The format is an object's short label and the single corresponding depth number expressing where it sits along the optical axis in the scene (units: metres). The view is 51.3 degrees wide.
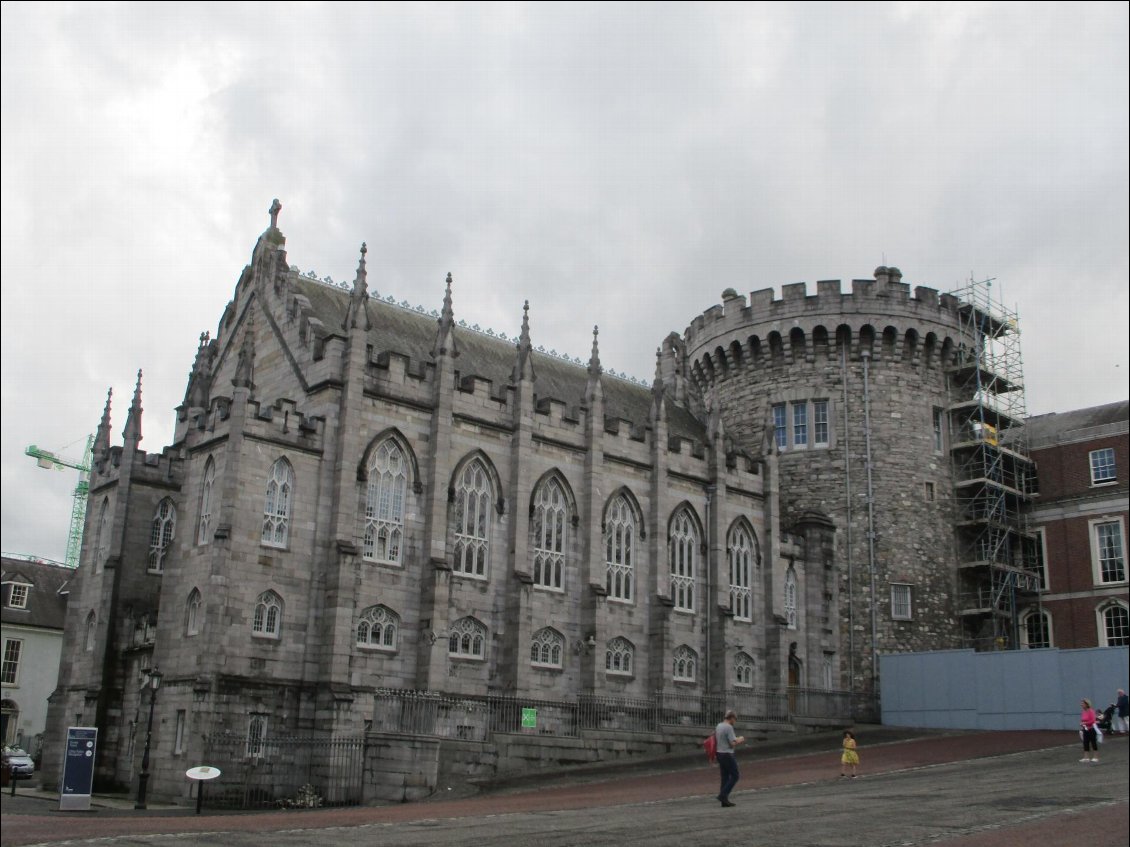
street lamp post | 26.08
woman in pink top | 26.69
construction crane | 97.00
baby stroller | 33.47
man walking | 20.05
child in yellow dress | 25.81
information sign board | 24.84
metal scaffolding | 46.09
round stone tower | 44.69
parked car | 38.53
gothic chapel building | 30.80
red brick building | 45.28
